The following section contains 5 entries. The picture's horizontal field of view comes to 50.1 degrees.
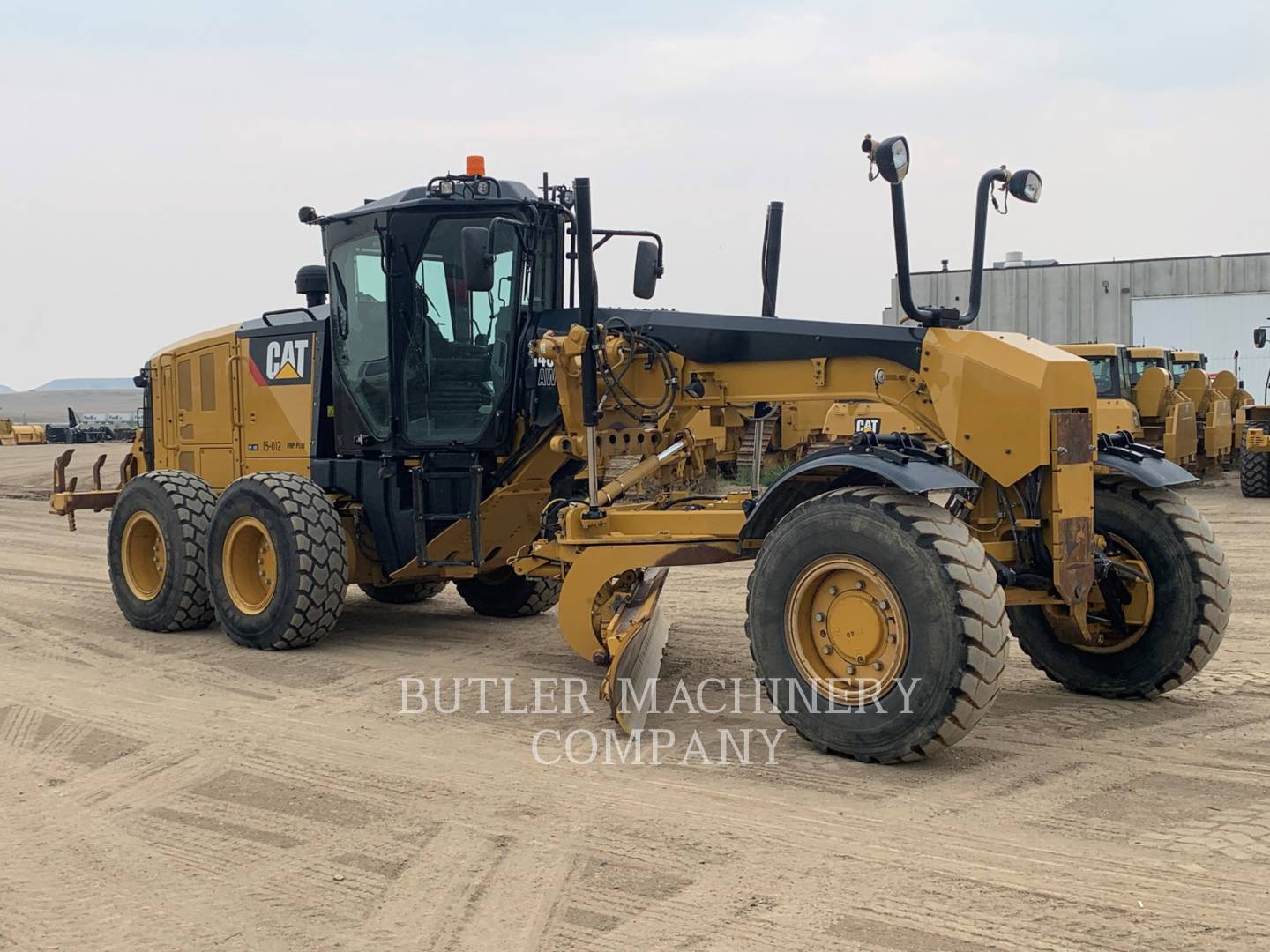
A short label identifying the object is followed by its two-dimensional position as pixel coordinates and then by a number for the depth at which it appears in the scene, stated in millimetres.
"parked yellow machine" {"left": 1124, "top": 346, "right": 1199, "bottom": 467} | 20797
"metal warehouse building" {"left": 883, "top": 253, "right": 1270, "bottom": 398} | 35438
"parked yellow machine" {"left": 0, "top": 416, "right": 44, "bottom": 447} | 45250
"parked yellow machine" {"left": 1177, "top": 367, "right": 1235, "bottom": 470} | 22406
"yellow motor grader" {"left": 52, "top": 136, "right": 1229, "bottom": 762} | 5809
